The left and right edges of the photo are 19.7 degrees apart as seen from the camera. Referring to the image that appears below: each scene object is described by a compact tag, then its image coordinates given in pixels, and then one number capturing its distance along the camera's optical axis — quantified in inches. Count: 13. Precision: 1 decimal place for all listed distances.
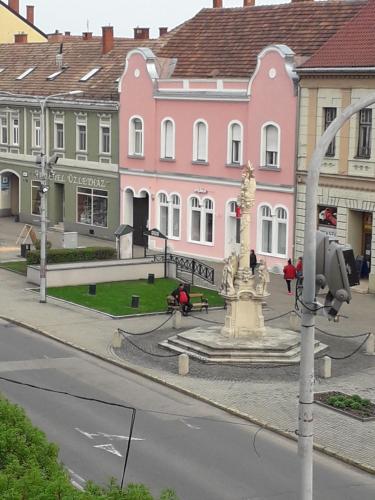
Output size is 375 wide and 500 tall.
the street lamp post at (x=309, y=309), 487.8
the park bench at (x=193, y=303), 1354.6
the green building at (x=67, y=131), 2071.9
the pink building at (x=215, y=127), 1685.5
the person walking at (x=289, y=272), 1526.8
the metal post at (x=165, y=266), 1646.2
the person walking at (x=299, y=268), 1484.7
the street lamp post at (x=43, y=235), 1434.5
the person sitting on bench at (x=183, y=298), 1343.5
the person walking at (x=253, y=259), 1596.9
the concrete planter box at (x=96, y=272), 1568.9
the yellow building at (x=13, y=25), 3073.3
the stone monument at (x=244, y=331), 1105.4
